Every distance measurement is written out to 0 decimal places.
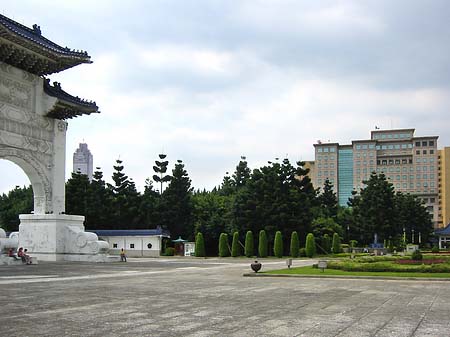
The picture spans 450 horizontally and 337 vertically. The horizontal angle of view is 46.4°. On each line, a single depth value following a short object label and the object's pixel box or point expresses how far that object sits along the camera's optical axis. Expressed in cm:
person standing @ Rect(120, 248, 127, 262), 3409
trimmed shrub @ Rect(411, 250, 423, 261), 2846
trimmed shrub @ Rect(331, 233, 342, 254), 5269
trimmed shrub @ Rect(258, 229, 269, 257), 4584
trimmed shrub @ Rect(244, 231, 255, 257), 4597
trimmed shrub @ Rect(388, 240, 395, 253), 5698
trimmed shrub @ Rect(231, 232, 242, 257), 4669
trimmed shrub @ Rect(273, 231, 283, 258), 4578
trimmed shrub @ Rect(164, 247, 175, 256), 4794
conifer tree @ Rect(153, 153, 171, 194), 6644
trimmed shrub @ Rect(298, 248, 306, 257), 4591
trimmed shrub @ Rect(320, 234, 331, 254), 5096
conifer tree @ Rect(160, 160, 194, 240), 5675
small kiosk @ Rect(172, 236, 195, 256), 4862
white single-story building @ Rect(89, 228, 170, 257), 4800
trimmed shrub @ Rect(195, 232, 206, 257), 4778
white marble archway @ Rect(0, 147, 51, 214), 3000
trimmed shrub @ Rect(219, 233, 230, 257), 4729
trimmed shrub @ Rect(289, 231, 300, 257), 4572
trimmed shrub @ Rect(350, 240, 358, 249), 6354
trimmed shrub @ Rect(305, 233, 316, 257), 4519
